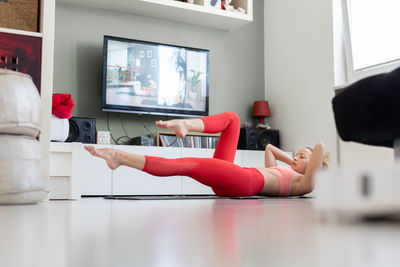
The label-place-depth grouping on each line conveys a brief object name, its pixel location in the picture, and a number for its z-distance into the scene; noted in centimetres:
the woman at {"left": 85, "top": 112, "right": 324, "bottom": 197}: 235
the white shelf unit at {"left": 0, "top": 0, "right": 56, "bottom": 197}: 257
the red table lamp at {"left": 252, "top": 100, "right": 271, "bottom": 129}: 571
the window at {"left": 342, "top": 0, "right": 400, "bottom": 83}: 452
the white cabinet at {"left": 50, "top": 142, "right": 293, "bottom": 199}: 344
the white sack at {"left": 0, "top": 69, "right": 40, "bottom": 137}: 210
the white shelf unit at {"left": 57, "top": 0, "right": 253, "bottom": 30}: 496
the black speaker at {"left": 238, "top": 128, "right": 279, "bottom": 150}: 535
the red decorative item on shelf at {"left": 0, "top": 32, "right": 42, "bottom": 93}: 262
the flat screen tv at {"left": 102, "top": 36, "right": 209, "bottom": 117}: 484
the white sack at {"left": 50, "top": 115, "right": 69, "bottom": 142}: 388
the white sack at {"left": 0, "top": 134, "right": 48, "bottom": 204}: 200
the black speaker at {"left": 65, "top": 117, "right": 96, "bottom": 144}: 443
